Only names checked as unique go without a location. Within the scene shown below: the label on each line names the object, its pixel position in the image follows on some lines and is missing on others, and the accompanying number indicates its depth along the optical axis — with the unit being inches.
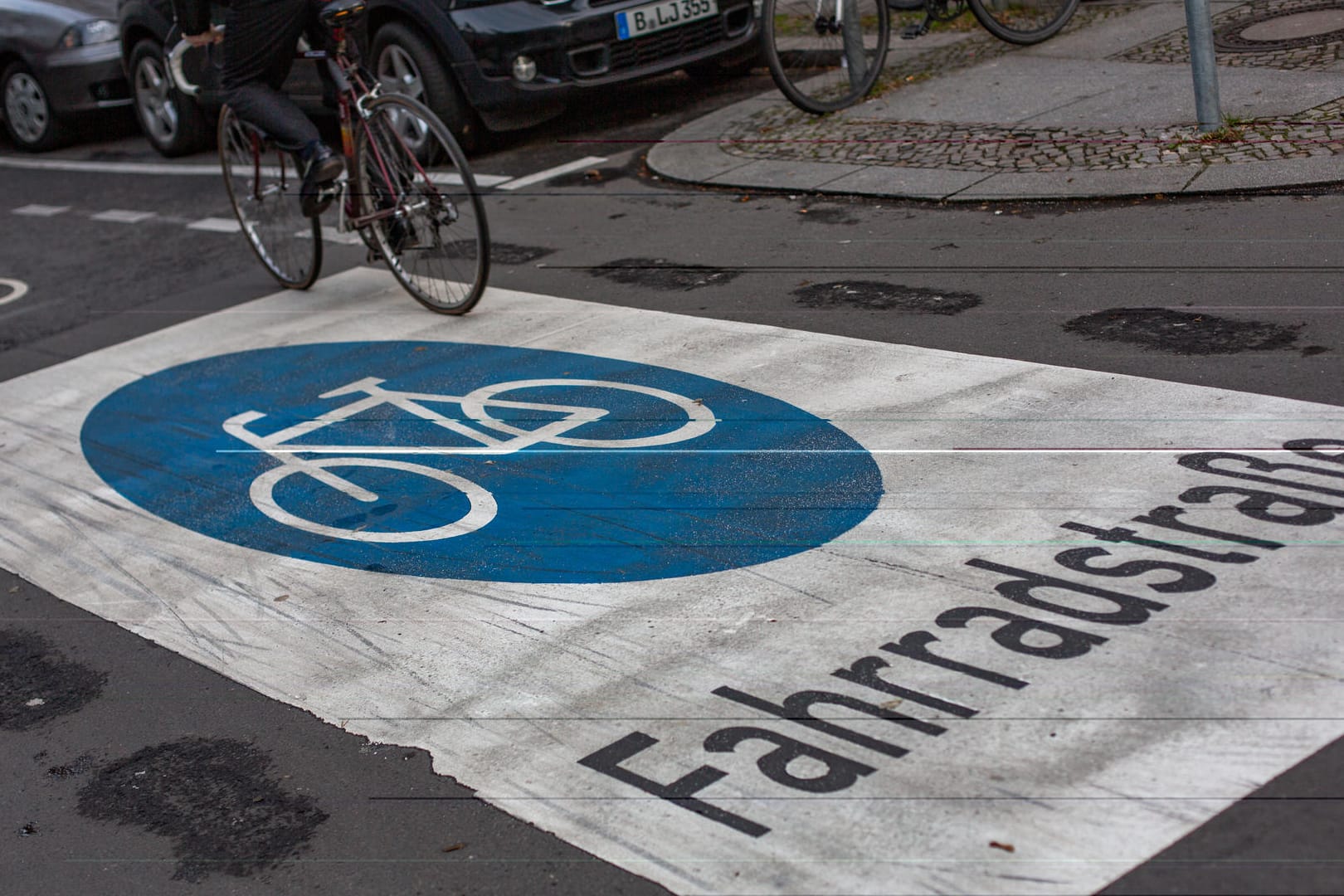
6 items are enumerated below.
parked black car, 383.9
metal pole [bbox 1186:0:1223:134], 288.0
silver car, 522.3
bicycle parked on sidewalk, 361.7
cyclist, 271.6
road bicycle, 266.5
